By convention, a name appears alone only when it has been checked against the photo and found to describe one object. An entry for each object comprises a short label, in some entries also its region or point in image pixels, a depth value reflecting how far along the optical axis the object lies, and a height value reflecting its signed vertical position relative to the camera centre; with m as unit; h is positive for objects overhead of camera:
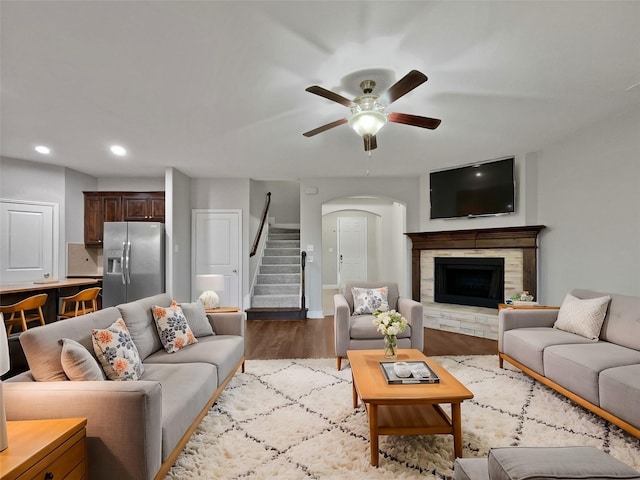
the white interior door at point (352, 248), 9.99 -0.14
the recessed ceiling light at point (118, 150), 4.39 +1.29
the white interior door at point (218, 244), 6.28 +0.00
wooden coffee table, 1.97 -1.00
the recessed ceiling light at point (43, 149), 4.39 +1.29
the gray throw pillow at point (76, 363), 1.74 -0.63
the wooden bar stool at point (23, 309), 3.51 -0.70
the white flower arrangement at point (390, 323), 2.61 -0.64
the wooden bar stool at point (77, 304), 4.24 -0.85
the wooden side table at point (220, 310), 3.53 -0.72
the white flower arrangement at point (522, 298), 4.10 -0.69
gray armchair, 3.49 -0.96
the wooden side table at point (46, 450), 1.24 -0.81
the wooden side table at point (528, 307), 3.66 -0.73
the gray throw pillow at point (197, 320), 3.13 -0.73
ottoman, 0.81 -0.58
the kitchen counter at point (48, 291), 3.94 -0.63
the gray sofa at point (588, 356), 2.13 -0.88
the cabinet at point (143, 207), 5.94 +0.67
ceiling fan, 2.48 +1.04
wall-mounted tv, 4.85 +0.84
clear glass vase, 2.66 -0.85
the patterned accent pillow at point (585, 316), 2.93 -0.68
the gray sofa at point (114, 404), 1.53 -0.82
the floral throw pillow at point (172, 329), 2.75 -0.72
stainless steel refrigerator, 5.33 -0.27
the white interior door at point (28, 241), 4.84 +0.05
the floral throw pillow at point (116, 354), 1.98 -0.68
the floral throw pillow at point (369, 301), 3.92 -0.69
